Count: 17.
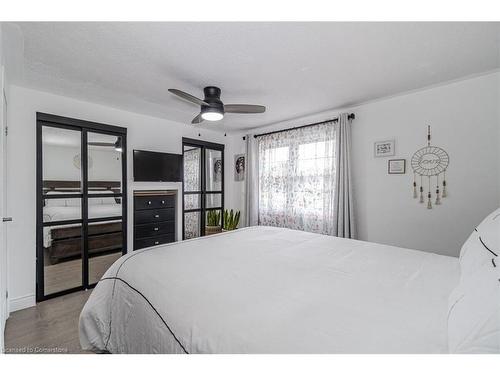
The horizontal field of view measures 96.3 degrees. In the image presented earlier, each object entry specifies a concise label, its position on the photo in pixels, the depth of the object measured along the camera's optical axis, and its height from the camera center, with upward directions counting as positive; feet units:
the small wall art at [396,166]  8.83 +0.82
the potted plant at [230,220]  13.89 -2.00
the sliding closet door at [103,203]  9.55 -0.55
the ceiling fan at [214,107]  7.00 +2.67
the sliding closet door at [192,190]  13.34 -0.06
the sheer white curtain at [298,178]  10.75 +0.52
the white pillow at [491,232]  3.57 -0.84
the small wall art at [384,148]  9.07 +1.61
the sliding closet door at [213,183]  14.32 +0.40
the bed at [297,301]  2.51 -1.72
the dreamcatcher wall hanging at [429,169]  8.03 +0.64
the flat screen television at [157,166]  10.75 +1.18
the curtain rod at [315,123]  9.97 +3.19
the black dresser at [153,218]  11.02 -1.46
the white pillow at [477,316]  2.05 -1.36
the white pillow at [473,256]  3.53 -1.23
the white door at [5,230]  6.88 -1.18
